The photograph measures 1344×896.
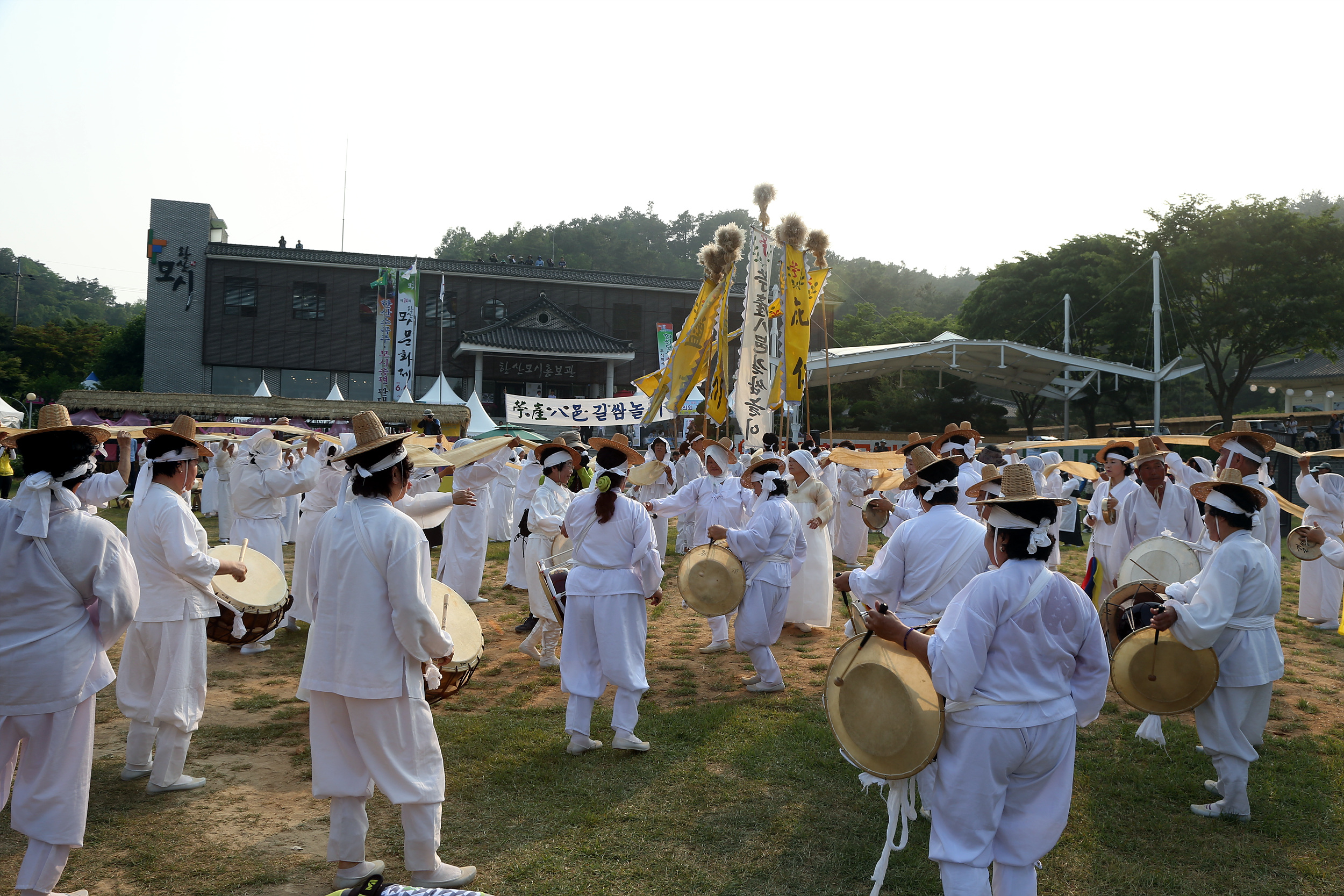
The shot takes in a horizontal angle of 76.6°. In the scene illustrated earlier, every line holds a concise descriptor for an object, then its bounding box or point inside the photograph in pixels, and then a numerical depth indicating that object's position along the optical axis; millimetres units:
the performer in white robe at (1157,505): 6754
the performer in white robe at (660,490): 13586
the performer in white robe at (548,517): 6418
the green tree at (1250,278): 22859
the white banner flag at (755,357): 9820
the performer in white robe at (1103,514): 7164
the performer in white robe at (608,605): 5172
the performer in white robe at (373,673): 3393
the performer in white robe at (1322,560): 9047
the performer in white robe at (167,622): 4320
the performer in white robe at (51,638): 3182
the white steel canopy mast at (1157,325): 22719
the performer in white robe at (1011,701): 2885
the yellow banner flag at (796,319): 9727
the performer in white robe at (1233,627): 4055
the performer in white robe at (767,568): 6350
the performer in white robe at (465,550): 9445
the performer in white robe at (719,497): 9422
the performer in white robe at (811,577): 8578
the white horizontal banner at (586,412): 17188
